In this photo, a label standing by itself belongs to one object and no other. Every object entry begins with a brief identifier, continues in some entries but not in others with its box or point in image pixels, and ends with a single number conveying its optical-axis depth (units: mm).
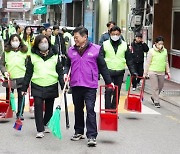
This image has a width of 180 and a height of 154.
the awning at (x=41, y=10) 55177
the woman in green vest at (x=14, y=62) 11910
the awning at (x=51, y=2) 41023
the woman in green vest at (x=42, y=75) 10112
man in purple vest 9562
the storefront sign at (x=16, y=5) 80384
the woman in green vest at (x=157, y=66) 14774
